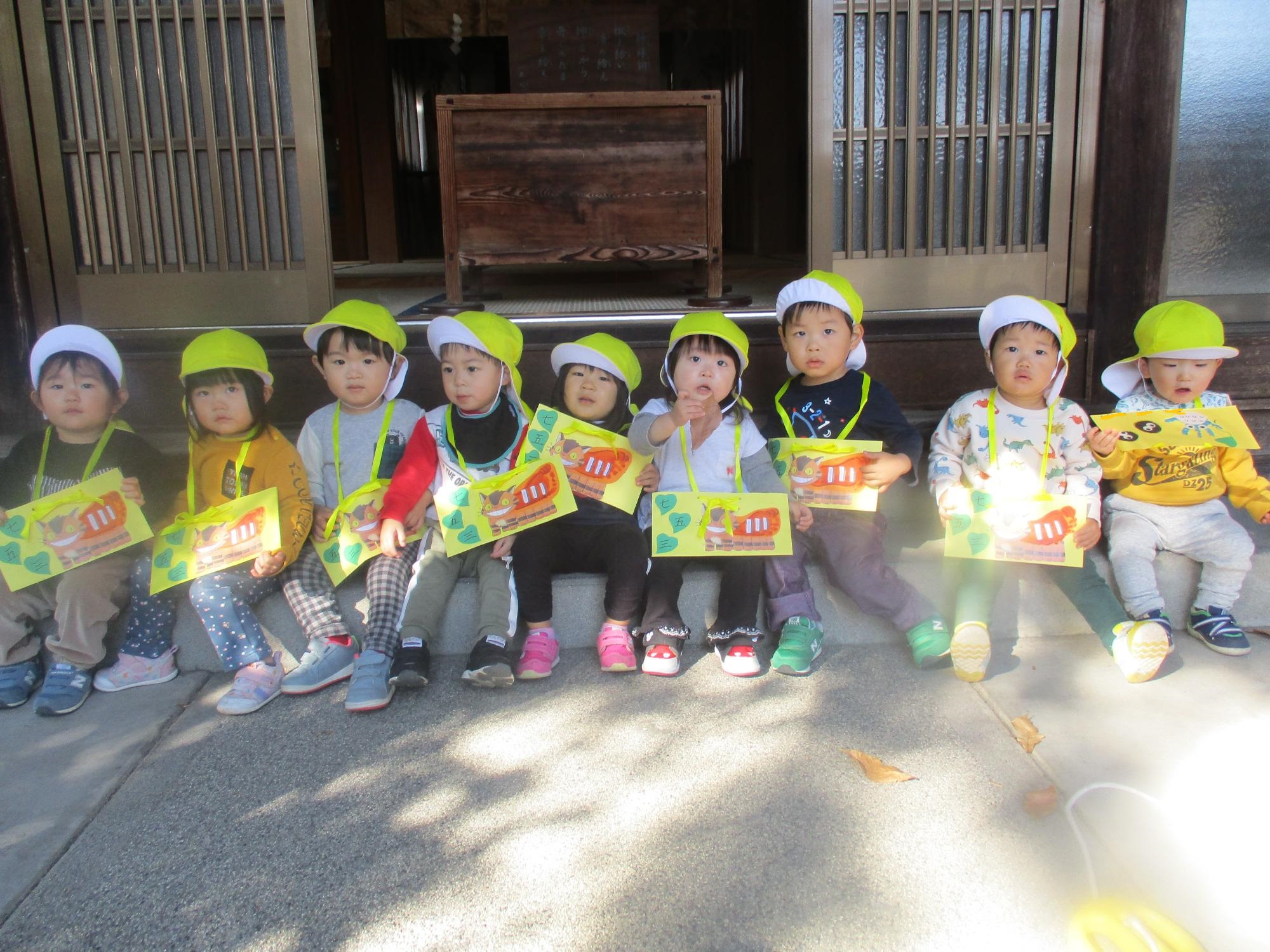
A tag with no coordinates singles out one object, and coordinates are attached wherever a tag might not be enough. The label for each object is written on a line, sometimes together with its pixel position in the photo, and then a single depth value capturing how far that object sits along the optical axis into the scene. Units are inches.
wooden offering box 165.9
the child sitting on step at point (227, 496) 106.9
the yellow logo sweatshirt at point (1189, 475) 114.6
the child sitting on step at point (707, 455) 107.6
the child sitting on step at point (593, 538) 110.4
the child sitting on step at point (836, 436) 109.0
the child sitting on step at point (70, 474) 105.1
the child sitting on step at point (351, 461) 107.0
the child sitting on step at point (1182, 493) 112.7
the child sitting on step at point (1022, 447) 110.4
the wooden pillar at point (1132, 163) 139.2
